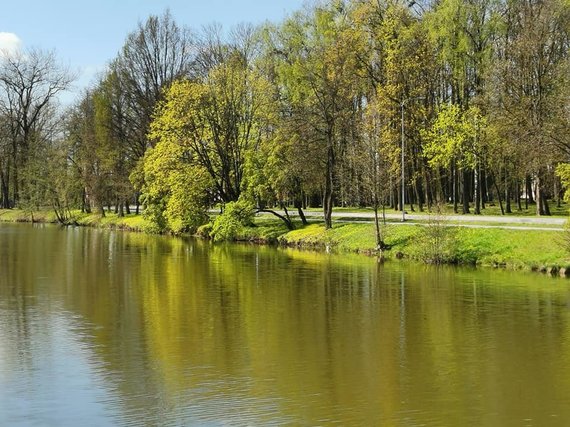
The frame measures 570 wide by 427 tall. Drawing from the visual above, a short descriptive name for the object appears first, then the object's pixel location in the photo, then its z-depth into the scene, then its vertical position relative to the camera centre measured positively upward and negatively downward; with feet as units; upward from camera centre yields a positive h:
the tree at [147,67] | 234.66 +48.79
